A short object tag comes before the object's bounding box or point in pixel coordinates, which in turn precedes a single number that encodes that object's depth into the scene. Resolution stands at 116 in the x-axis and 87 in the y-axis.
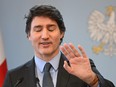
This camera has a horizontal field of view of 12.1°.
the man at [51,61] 2.40
